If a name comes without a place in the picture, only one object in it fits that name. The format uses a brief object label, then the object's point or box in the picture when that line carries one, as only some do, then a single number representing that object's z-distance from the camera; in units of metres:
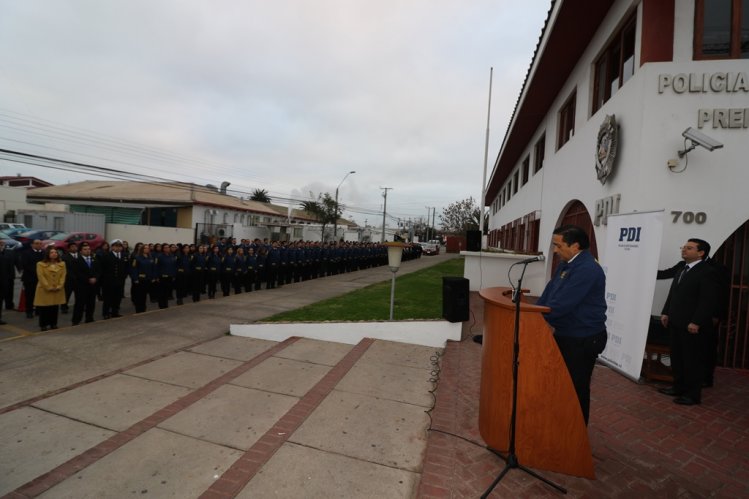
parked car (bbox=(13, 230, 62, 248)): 22.20
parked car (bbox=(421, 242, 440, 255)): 47.78
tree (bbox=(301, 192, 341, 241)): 42.28
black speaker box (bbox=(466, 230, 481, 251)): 11.89
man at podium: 3.02
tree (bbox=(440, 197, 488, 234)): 58.94
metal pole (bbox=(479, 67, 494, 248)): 17.19
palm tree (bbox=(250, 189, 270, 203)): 67.06
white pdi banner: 4.70
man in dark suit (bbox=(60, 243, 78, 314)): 8.53
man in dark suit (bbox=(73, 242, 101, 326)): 8.59
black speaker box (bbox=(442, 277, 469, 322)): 6.92
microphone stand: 2.84
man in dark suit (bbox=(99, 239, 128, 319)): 9.19
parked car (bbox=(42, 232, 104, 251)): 21.48
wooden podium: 2.86
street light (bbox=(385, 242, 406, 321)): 8.09
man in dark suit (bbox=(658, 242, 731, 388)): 4.55
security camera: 4.87
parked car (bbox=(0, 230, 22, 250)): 19.23
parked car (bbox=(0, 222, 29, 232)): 26.28
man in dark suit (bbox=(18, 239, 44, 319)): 9.24
